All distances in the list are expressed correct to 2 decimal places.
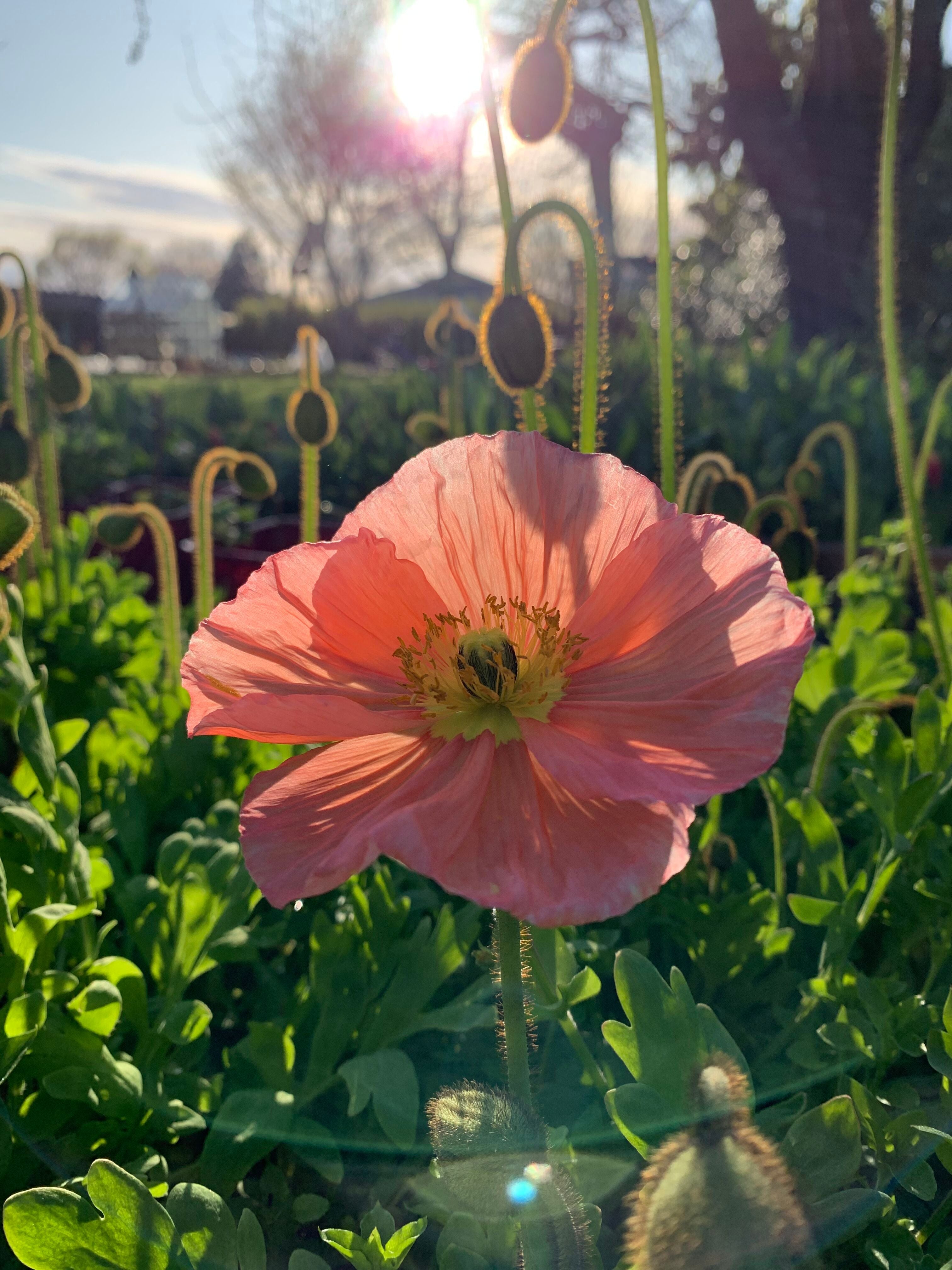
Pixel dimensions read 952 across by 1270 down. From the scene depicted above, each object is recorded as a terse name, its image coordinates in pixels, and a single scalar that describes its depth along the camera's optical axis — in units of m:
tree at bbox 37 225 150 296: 40.90
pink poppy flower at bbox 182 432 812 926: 0.13
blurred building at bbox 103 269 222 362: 24.40
